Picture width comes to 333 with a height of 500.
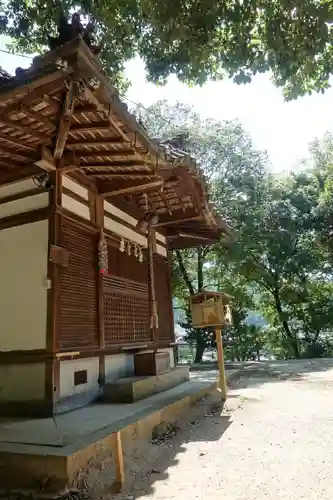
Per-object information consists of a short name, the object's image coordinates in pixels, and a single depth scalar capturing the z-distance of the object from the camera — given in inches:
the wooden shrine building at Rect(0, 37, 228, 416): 136.7
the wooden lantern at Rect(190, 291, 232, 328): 239.1
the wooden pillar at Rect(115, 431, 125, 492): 119.3
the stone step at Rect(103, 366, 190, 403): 202.2
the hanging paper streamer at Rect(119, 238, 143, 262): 259.8
